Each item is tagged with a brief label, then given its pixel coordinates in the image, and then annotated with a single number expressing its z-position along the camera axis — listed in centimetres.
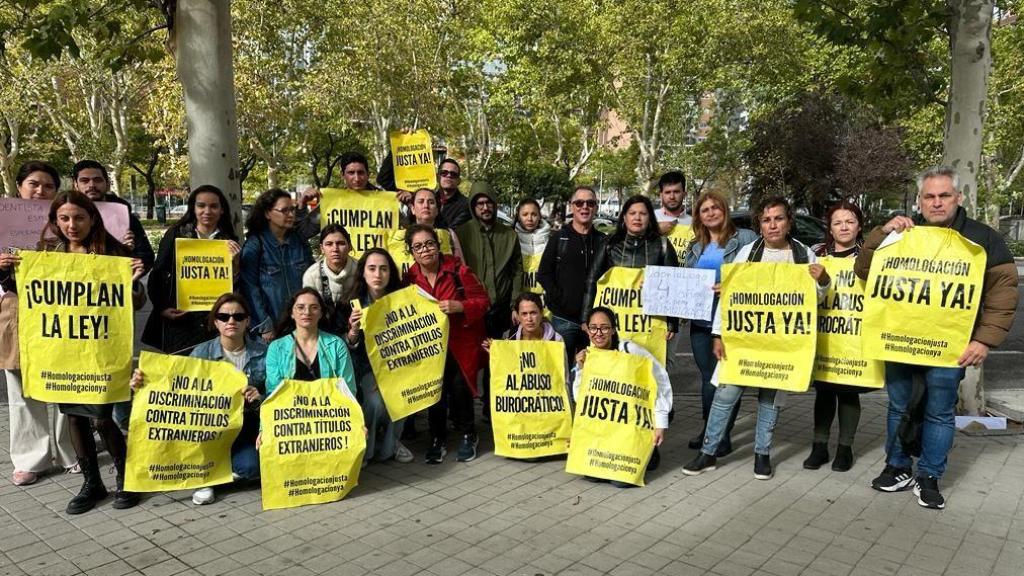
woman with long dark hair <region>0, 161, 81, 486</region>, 471
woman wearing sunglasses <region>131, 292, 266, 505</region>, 462
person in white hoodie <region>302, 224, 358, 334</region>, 512
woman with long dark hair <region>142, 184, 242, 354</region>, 488
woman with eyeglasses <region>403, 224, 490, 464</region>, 525
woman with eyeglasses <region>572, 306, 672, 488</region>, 482
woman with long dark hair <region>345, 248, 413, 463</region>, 511
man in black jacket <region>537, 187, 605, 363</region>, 560
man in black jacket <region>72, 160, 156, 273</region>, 493
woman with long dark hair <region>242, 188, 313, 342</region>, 518
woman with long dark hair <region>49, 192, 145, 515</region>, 432
